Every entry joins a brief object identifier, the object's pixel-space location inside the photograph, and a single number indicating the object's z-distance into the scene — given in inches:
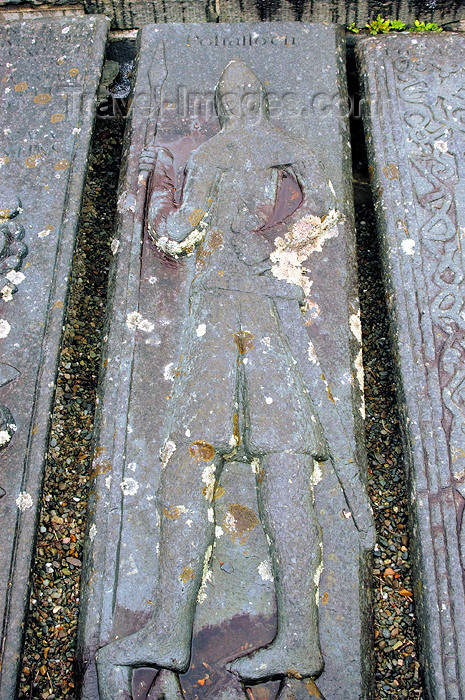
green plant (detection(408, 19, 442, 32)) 136.7
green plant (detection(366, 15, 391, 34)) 137.9
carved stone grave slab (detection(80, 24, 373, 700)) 77.5
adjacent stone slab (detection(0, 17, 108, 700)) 87.0
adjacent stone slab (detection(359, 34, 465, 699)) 83.7
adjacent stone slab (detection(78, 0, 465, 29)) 138.1
